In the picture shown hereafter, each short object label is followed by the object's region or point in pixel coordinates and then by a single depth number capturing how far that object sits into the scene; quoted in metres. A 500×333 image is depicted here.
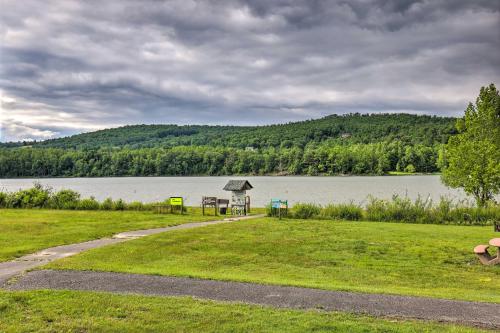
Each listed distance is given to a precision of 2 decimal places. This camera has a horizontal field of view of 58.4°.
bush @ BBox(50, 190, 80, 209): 32.34
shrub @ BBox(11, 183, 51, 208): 33.19
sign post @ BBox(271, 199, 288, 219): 27.38
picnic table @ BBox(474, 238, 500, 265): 14.05
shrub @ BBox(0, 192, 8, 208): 33.69
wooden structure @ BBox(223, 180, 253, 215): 30.14
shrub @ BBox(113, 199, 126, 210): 32.02
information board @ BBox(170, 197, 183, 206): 29.52
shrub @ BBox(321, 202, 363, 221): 26.75
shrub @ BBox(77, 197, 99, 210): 32.16
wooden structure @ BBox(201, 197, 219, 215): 30.06
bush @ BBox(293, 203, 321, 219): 27.31
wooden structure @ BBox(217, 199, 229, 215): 30.75
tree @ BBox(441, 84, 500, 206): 32.84
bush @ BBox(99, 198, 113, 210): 32.12
